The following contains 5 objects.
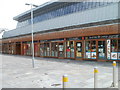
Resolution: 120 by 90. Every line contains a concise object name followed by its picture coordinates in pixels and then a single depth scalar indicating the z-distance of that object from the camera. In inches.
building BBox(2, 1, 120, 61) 462.3
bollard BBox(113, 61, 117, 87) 200.4
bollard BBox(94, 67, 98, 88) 178.3
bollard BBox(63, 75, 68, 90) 128.3
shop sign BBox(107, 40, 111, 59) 470.8
